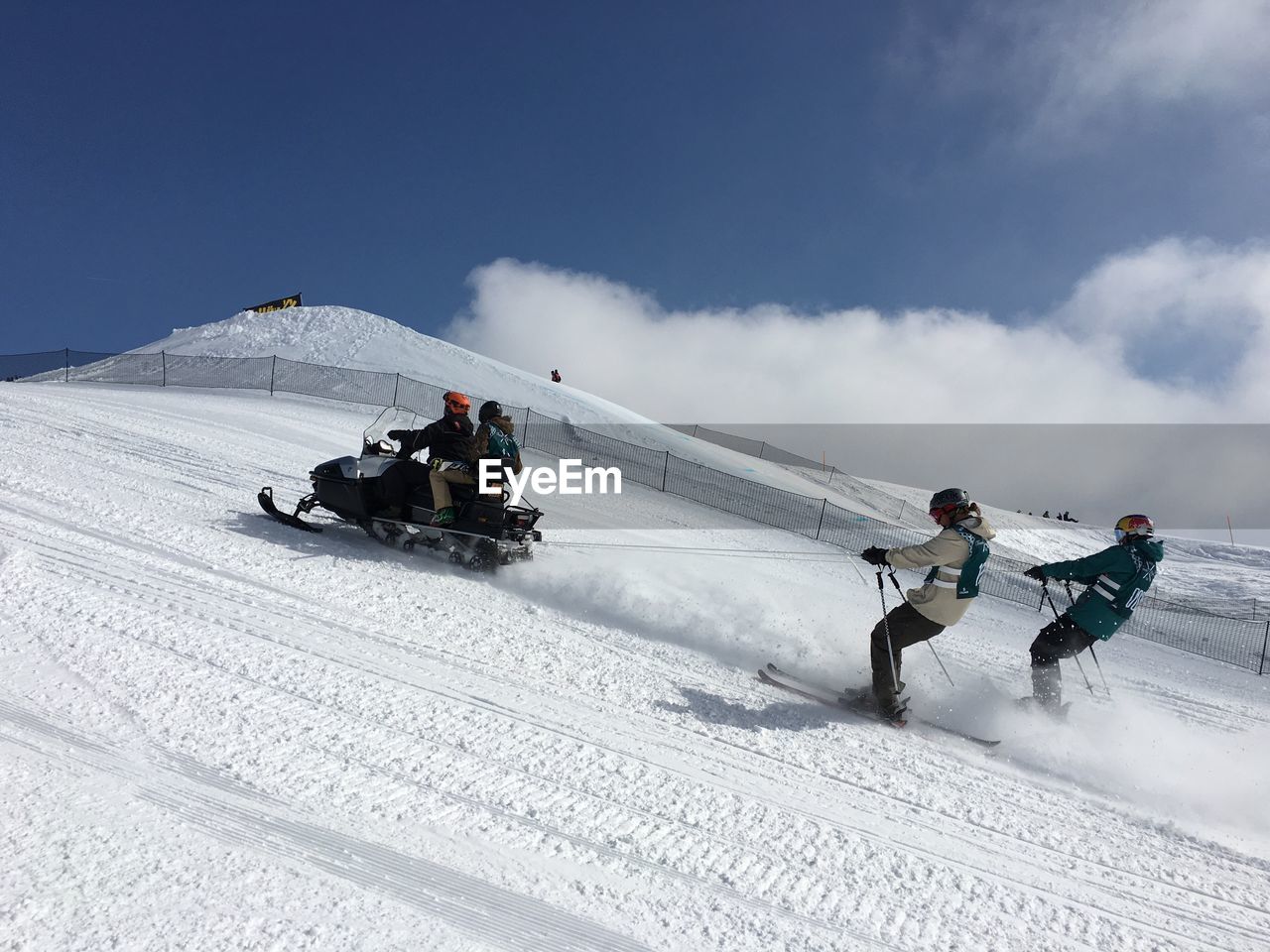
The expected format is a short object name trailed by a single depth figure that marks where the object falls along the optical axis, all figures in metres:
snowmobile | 8.00
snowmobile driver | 7.97
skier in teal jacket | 5.84
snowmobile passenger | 7.93
